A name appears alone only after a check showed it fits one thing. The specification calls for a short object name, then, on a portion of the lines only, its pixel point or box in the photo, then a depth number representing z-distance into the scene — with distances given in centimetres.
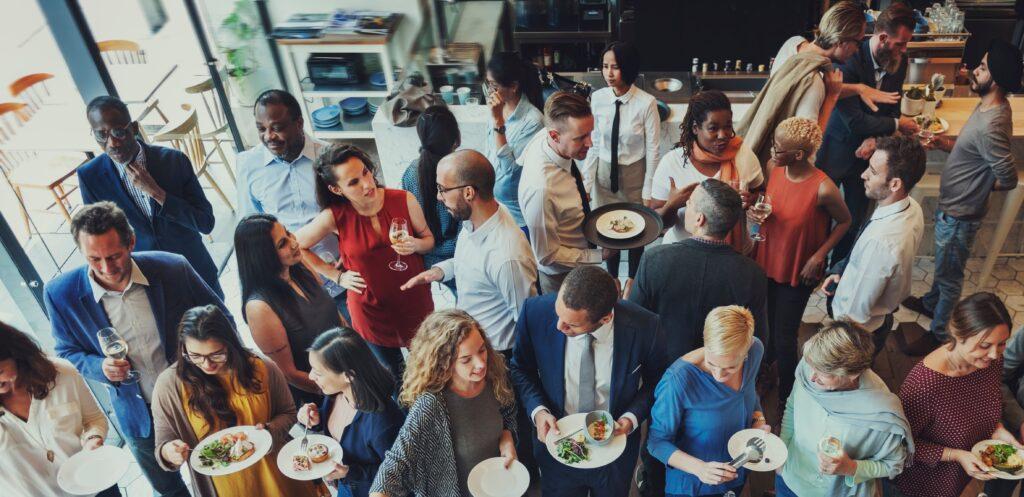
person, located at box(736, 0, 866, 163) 386
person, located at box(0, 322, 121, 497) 256
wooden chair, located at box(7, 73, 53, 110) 481
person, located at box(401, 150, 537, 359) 291
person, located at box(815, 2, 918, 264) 403
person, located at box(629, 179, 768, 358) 280
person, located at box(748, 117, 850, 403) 319
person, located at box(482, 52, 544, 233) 398
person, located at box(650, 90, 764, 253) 334
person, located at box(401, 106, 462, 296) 347
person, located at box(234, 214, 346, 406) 281
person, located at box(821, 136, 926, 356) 298
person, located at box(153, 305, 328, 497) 252
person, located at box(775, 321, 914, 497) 236
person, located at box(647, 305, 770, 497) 240
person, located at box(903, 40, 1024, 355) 357
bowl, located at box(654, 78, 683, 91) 555
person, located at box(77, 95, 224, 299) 329
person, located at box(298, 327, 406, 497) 244
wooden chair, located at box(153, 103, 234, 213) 522
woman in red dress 316
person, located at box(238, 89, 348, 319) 349
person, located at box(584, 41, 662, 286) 408
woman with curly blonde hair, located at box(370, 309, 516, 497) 239
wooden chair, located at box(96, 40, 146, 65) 531
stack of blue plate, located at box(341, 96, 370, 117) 634
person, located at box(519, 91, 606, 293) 330
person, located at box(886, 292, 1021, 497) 243
